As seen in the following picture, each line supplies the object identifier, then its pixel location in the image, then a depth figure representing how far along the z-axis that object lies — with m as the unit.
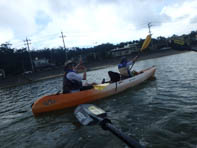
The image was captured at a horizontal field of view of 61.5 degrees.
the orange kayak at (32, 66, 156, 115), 7.03
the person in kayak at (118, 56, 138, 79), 10.42
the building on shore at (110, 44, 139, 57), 78.85
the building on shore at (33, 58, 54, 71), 59.59
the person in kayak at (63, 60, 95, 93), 7.18
